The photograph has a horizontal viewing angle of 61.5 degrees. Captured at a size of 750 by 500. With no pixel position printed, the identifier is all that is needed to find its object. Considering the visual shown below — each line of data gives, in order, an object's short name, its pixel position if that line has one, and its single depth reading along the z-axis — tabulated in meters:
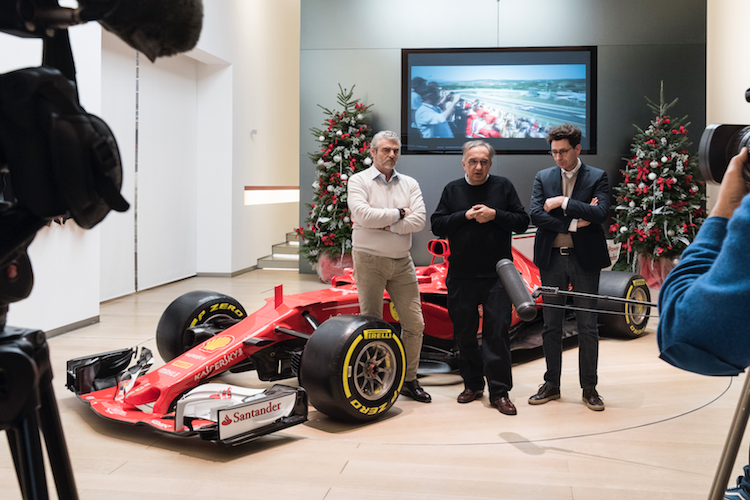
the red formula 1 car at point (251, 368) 2.92
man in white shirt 3.76
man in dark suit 3.74
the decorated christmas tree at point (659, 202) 8.06
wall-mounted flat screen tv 8.84
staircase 10.76
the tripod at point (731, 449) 1.35
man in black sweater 3.65
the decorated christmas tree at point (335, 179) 8.70
